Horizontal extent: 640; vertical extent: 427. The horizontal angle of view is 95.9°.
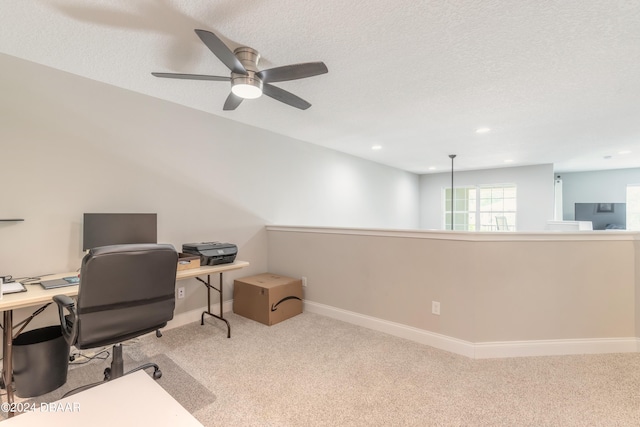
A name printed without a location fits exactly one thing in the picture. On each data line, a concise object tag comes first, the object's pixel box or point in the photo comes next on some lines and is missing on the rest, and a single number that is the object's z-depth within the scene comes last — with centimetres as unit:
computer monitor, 240
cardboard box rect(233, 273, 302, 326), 318
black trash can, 188
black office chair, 157
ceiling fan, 174
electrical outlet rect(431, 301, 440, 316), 267
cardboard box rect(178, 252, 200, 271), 261
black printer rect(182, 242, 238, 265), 280
